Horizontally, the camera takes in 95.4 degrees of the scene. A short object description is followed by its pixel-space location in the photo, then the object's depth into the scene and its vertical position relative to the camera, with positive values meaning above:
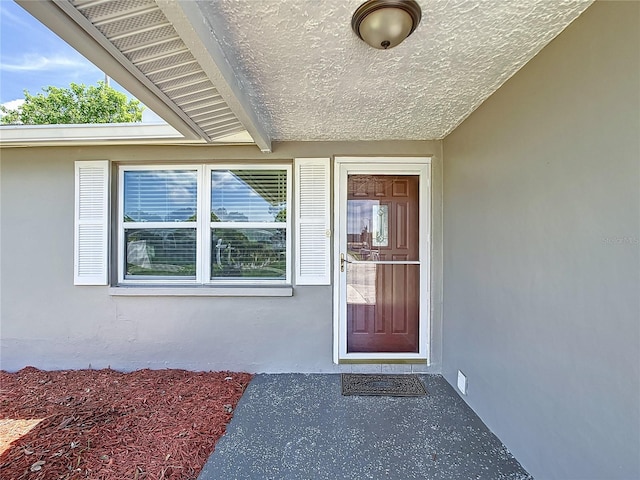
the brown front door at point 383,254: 3.04 -0.13
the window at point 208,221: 3.09 +0.20
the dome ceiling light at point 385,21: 1.27 +1.01
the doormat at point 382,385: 2.62 -1.35
